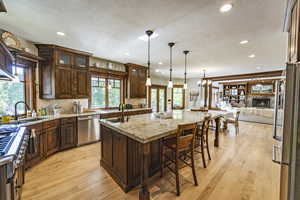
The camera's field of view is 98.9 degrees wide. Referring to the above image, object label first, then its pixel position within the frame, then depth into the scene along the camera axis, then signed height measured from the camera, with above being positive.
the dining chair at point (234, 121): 4.80 -0.90
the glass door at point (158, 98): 7.88 -0.08
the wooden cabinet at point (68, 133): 3.27 -0.98
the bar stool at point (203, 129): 2.53 -0.67
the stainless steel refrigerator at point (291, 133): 0.97 -0.27
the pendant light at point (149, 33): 2.47 +1.26
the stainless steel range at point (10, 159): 1.05 -0.58
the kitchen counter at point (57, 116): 2.53 -0.52
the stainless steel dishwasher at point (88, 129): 3.60 -0.97
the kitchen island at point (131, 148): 1.68 -0.84
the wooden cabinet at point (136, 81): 5.27 +0.68
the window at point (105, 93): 4.68 +0.15
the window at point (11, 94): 2.70 +0.03
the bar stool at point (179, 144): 1.90 -0.76
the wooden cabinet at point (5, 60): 1.73 +0.53
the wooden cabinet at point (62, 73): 3.34 +0.65
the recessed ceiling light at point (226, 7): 1.76 +1.27
